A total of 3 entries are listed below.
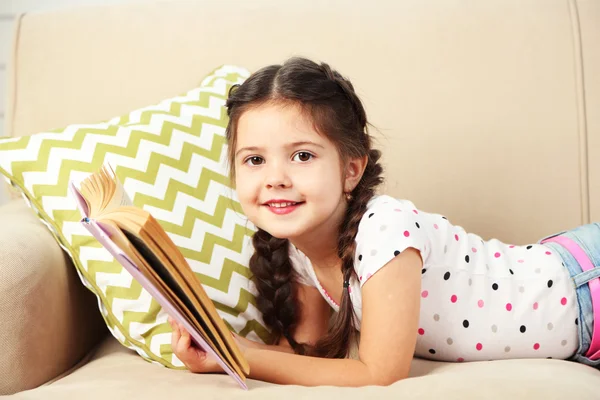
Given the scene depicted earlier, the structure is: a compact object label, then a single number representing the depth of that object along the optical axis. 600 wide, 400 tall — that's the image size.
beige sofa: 1.65
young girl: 1.36
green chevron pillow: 1.46
